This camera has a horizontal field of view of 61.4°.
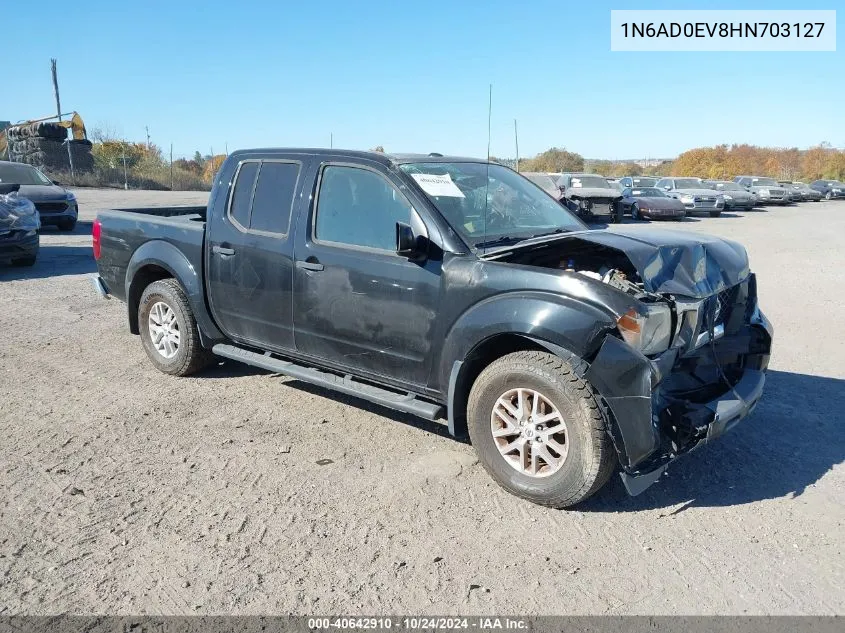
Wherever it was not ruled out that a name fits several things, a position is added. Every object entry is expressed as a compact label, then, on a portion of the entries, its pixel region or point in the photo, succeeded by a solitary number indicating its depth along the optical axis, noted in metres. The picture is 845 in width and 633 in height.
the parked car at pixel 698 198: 26.72
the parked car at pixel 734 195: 30.61
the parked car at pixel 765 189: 34.06
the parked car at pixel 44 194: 15.36
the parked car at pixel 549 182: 21.31
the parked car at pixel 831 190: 42.34
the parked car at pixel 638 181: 29.25
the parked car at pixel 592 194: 21.41
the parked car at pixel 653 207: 24.55
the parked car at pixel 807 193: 38.50
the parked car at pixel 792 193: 36.66
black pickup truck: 3.62
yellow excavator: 36.84
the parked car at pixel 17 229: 10.77
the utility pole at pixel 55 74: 41.03
